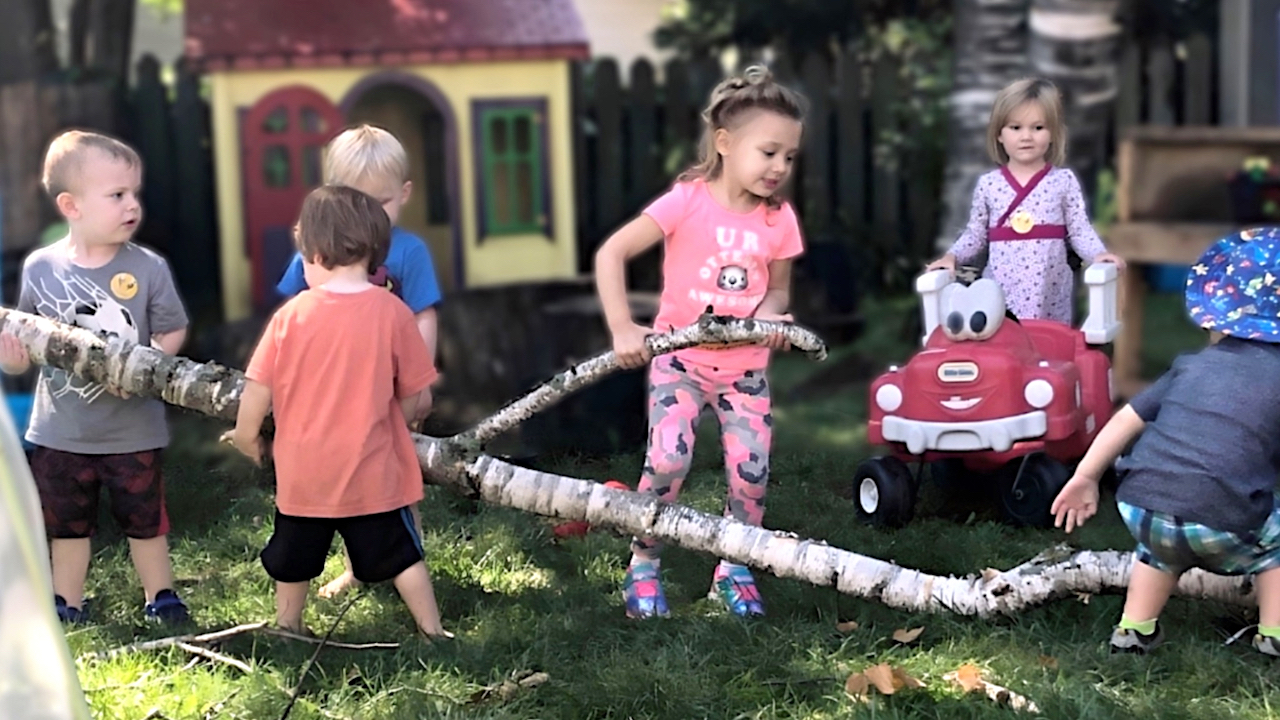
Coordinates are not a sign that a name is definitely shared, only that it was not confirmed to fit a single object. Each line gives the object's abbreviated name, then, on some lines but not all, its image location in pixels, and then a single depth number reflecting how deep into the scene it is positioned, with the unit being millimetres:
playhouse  12180
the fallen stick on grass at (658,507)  4191
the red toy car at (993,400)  5387
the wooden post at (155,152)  12664
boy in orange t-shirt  4082
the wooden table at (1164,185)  9664
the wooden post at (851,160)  13766
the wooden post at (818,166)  13734
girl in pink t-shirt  4523
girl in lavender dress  5527
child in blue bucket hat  3873
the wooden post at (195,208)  12680
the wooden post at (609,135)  13586
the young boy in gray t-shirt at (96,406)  4523
